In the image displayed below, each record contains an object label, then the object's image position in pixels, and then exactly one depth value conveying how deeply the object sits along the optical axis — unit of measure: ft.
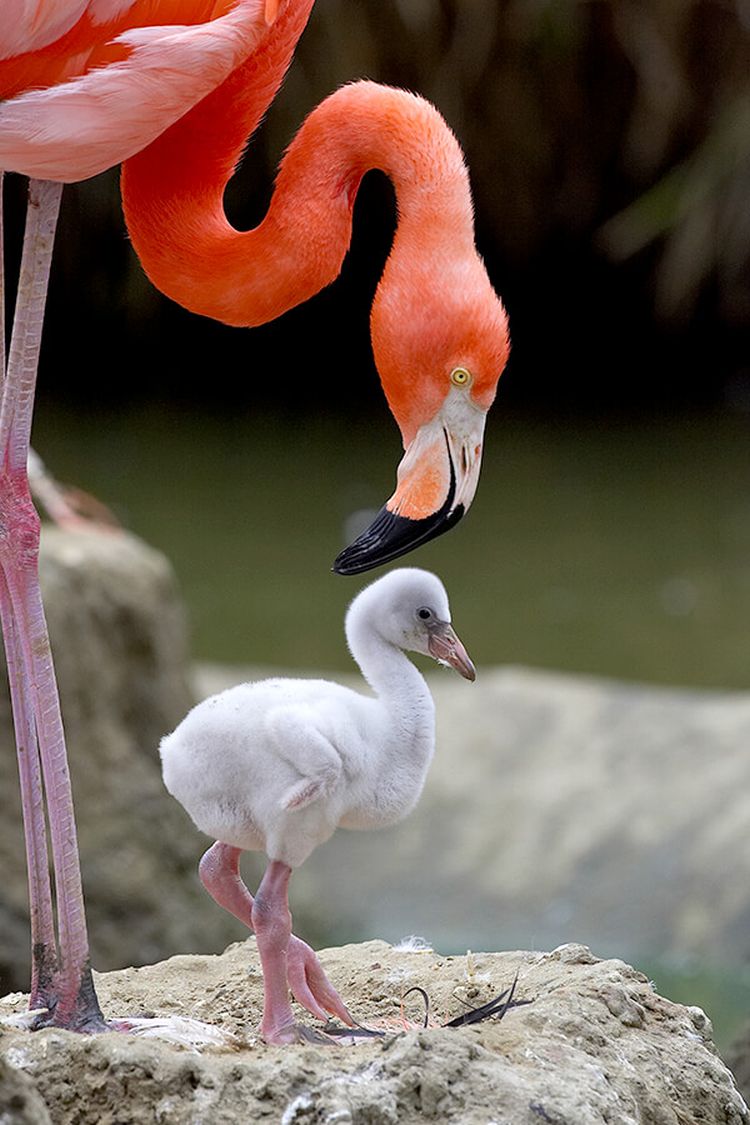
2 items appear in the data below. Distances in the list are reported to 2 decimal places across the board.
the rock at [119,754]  33.78
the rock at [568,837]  36.70
